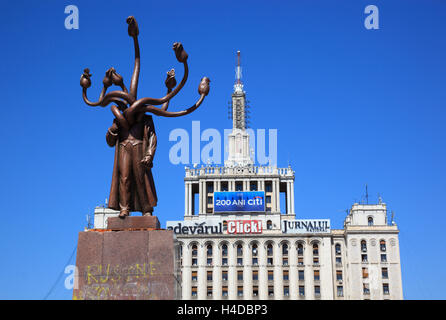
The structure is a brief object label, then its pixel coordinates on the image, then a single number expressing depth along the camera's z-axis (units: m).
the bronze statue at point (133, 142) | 22.02
